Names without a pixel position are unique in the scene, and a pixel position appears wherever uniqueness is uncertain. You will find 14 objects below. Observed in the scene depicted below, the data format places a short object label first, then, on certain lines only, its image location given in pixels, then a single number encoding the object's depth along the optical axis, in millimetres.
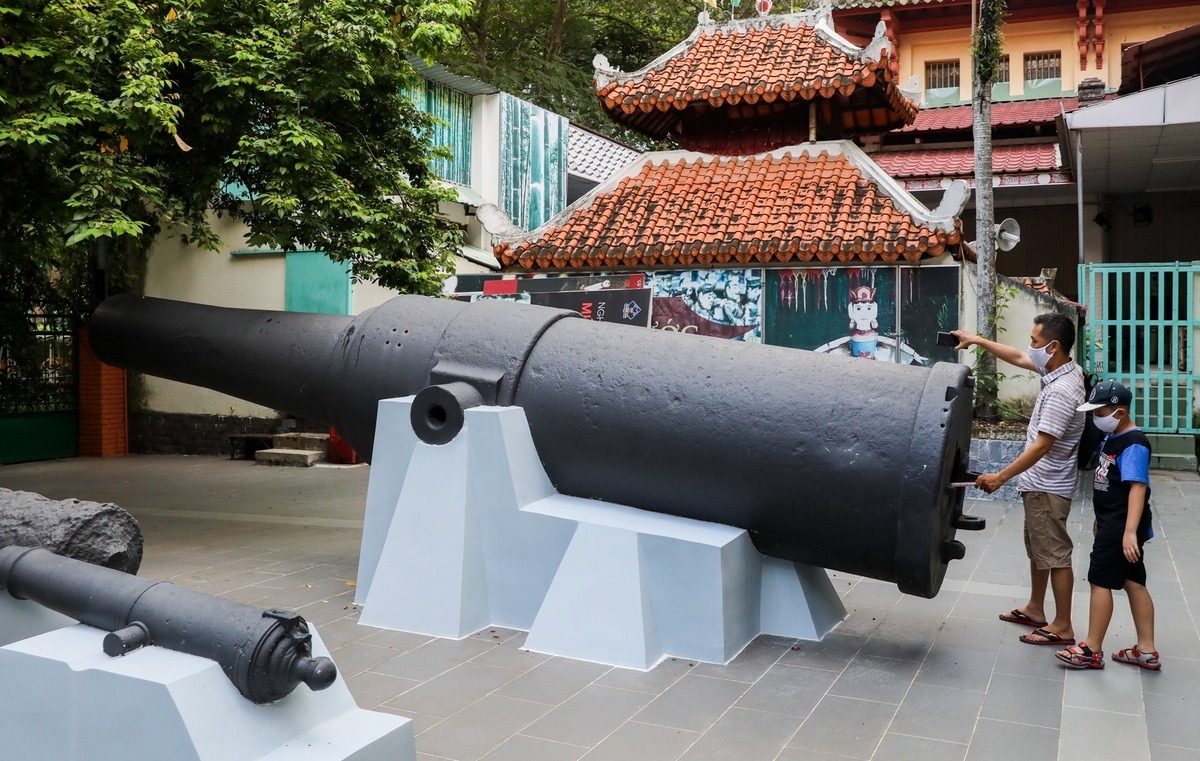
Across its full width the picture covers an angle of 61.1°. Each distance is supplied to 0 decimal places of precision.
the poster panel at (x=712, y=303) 10023
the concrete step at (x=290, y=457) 12070
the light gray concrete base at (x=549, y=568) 4555
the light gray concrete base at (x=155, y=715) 2701
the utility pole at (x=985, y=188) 10016
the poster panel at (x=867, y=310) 9461
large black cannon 4328
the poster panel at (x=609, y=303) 9508
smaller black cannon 2734
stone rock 3754
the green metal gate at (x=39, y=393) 12695
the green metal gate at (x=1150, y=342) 10391
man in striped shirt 4660
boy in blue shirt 4352
